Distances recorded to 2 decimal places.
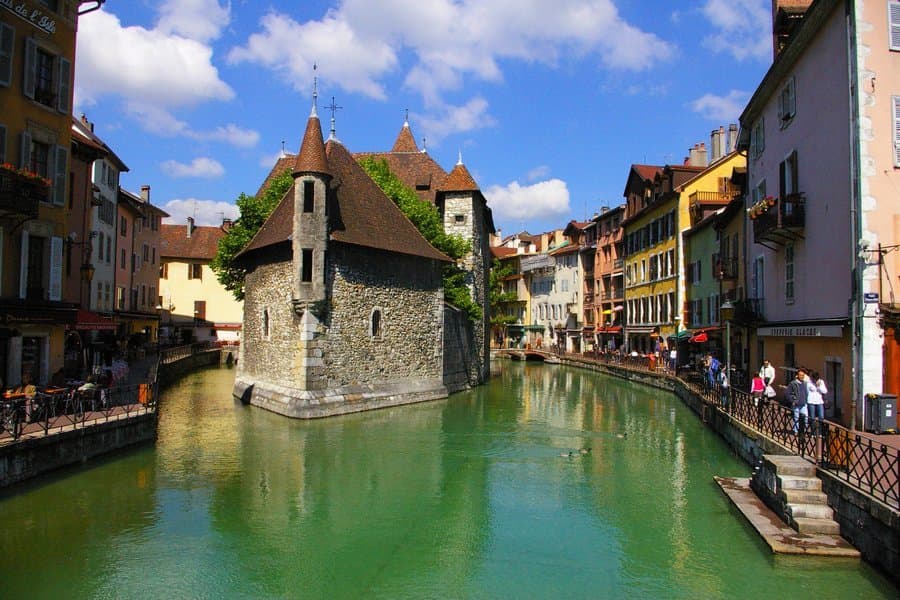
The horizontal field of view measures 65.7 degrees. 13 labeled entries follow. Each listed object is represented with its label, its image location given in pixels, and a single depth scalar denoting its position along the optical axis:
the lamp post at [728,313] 23.14
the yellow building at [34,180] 16.56
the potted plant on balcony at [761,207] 18.56
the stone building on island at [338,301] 23.53
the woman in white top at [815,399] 14.55
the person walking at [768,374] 18.81
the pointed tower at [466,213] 35.38
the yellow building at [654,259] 38.44
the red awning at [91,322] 18.72
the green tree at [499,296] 63.00
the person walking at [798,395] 14.42
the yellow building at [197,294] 59.31
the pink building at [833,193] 14.30
